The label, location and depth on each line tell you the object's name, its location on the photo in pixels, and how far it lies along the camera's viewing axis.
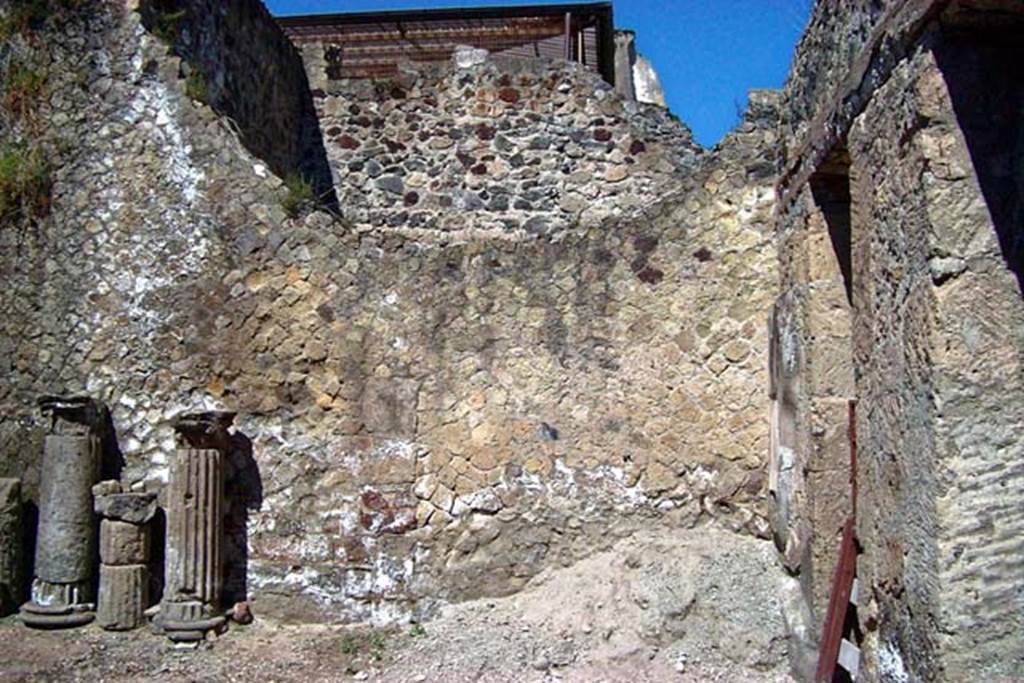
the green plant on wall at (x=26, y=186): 6.97
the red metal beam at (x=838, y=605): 4.30
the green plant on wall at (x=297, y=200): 6.58
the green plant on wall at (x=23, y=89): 7.16
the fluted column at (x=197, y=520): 6.15
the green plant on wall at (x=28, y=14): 7.27
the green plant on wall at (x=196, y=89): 6.92
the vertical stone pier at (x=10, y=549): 6.45
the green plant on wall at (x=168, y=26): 7.28
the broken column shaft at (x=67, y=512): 6.37
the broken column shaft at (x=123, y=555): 6.23
